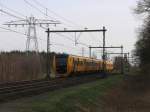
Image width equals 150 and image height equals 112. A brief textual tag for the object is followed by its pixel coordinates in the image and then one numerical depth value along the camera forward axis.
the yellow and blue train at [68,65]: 54.66
